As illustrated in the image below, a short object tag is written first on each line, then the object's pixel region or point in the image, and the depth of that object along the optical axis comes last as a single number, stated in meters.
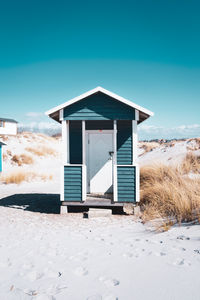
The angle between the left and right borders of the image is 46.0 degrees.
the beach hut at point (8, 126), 41.76
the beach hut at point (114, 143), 7.32
